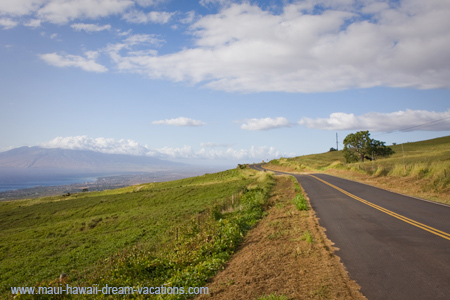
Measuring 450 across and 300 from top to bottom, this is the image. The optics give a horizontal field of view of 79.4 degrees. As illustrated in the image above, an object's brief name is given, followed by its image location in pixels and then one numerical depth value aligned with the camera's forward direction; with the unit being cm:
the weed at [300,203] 1608
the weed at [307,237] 969
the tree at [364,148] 6788
